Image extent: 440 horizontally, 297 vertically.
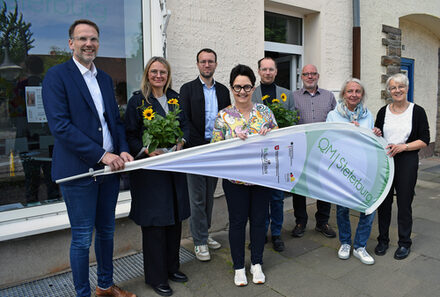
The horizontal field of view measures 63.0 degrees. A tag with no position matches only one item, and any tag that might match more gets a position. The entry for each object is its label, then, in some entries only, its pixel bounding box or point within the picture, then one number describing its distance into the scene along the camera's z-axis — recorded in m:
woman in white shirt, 3.61
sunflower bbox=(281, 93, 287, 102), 3.94
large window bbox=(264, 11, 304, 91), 6.03
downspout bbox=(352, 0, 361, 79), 6.58
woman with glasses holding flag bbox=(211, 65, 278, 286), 3.14
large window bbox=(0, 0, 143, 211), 3.63
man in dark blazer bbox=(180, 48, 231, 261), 3.77
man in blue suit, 2.53
